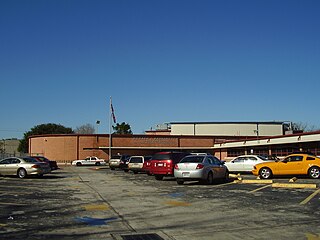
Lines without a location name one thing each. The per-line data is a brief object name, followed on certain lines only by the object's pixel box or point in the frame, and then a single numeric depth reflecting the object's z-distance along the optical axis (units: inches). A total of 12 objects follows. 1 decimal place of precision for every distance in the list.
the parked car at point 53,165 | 1469.2
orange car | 880.9
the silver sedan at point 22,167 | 977.5
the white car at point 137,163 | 1232.2
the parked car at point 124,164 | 1392.0
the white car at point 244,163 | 1119.6
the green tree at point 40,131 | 3811.5
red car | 912.3
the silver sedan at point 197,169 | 754.8
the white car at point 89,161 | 2370.8
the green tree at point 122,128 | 4288.9
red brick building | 2536.9
